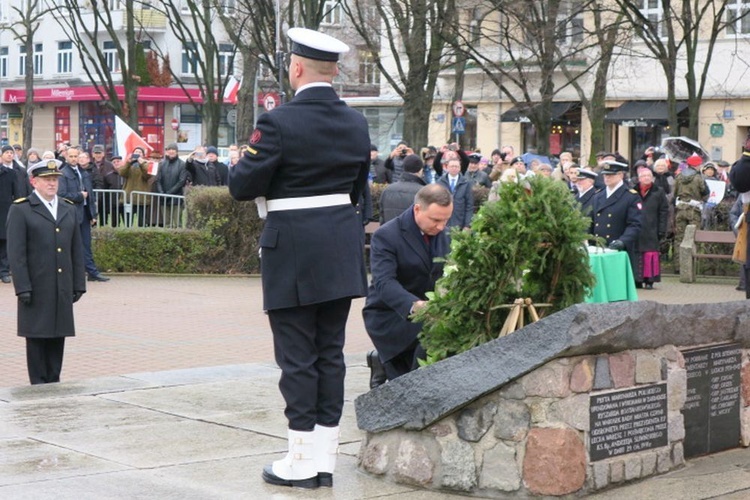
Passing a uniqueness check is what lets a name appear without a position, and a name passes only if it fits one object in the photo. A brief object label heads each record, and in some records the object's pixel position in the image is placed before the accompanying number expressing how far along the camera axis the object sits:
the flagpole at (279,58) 29.51
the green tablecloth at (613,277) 8.68
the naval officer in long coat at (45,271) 9.59
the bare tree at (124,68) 37.22
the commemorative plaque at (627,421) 6.32
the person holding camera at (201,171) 22.80
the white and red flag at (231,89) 39.77
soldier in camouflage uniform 21.28
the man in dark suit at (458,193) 17.28
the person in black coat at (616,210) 14.64
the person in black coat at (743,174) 9.49
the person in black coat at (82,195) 18.55
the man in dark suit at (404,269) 7.71
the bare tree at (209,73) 36.59
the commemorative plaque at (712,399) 7.08
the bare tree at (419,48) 27.06
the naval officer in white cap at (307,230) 6.07
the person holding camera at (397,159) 22.41
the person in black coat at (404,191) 16.48
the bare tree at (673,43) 26.83
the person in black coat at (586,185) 15.34
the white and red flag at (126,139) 25.44
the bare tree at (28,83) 49.91
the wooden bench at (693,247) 20.16
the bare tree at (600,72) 27.73
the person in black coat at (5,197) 18.72
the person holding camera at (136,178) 21.36
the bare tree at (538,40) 27.16
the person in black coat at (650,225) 19.17
